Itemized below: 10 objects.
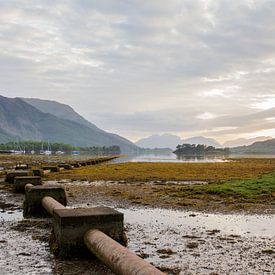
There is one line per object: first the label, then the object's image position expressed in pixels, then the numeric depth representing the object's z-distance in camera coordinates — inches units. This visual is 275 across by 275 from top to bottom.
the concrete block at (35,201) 519.5
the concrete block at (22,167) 1539.1
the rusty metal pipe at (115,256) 227.1
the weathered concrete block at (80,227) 323.3
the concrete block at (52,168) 1549.0
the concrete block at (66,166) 1791.3
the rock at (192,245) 370.0
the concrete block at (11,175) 1014.1
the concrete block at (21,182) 794.2
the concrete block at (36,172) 1192.8
